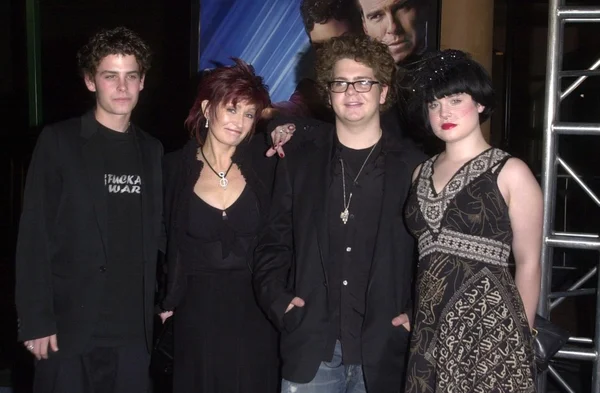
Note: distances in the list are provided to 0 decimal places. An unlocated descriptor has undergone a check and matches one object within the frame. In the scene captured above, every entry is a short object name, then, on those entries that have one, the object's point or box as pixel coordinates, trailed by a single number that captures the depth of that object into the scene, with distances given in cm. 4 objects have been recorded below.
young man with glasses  241
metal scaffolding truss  304
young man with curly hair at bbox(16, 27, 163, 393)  263
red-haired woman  277
